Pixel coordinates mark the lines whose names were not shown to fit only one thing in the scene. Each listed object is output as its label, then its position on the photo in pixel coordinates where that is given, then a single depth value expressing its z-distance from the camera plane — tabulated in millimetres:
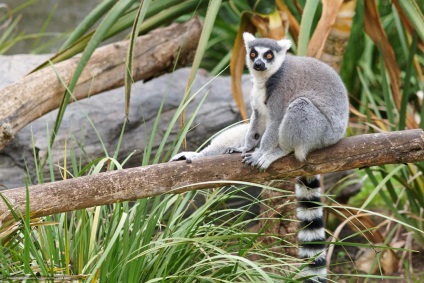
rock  9320
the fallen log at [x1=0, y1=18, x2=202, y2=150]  8031
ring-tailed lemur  6203
